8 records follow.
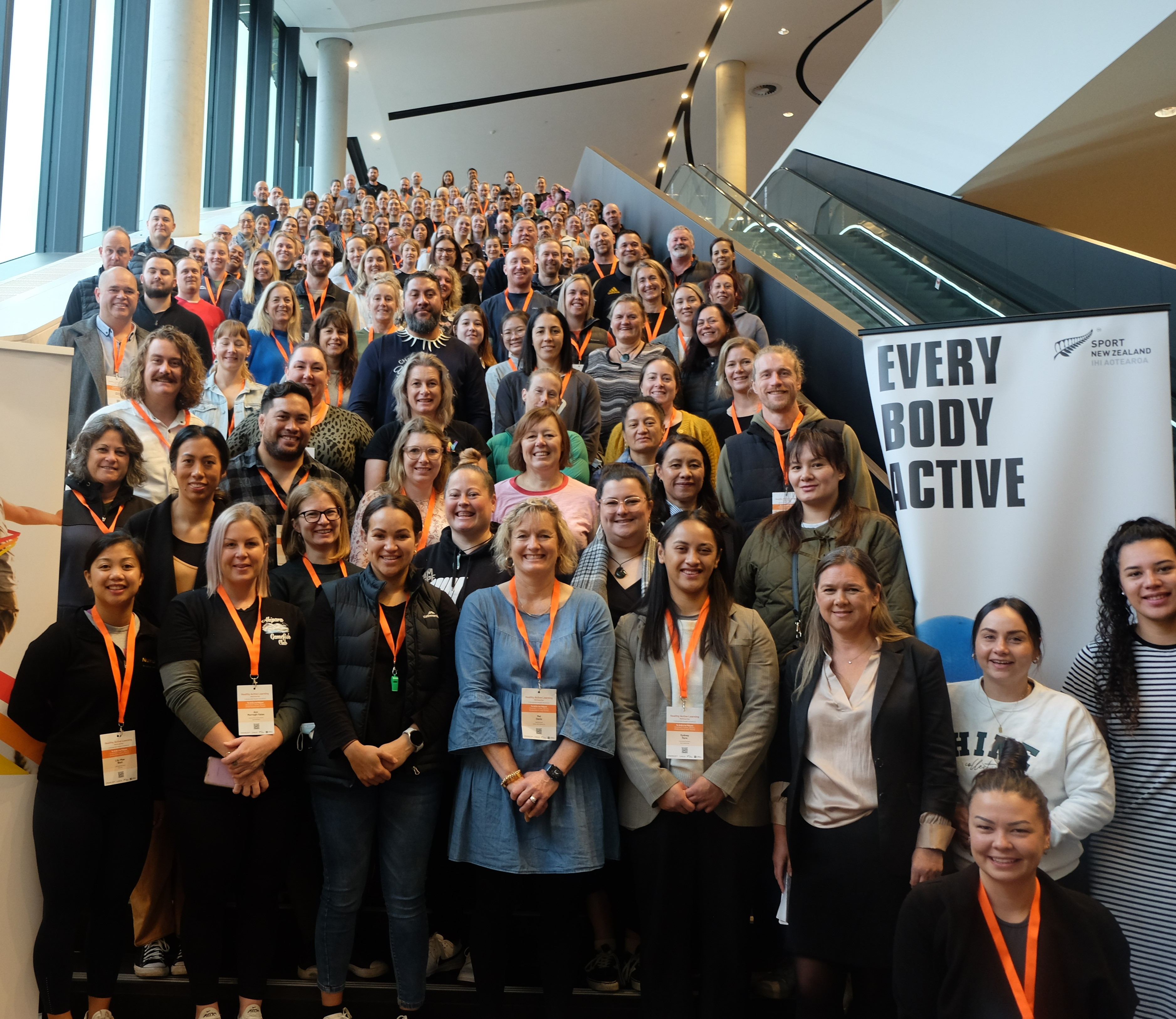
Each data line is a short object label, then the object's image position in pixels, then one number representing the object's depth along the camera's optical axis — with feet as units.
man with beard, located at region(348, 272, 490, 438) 14.67
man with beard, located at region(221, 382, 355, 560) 11.00
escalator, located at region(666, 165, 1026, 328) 18.38
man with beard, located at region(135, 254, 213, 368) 16.88
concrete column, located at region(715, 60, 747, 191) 60.08
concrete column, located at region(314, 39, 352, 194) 62.08
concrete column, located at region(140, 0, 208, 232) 39.04
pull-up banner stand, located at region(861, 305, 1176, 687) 8.98
